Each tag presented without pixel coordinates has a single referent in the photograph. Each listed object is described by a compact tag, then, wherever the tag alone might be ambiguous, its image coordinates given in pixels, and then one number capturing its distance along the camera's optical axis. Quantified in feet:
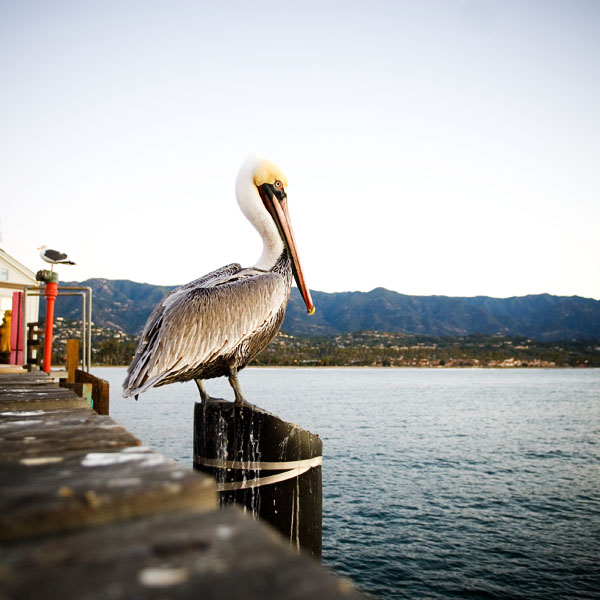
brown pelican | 12.97
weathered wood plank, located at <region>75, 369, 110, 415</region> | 25.63
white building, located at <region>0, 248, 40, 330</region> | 46.16
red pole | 34.06
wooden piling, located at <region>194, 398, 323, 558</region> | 11.06
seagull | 37.65
